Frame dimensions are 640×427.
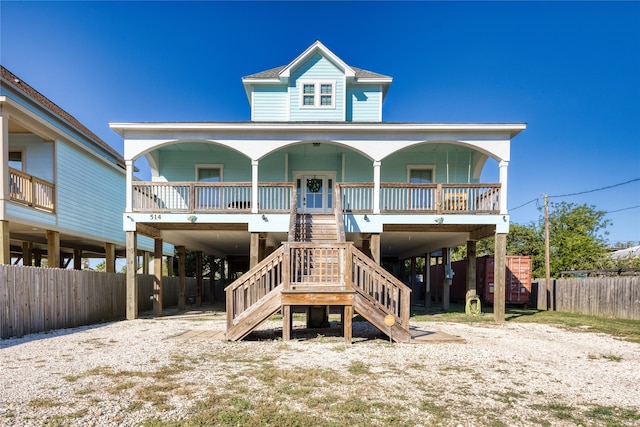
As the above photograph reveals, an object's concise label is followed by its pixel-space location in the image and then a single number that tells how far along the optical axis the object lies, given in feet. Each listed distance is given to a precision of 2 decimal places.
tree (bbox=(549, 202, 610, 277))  75.20
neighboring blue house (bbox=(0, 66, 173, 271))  36.47
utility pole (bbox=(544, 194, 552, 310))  55.98
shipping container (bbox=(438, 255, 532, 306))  57.91
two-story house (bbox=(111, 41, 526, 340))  26.43
